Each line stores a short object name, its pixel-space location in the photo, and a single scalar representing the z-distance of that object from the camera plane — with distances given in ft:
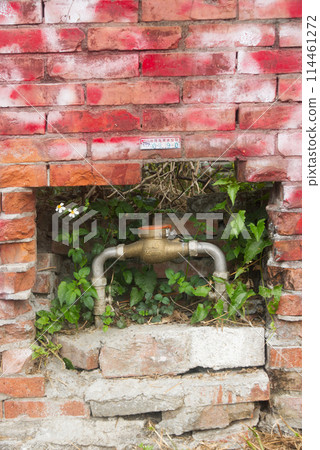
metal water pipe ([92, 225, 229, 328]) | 6.36
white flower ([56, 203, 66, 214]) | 6.29
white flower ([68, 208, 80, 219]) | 6.27
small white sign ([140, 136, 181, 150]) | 5.70
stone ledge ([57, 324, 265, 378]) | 6.21
